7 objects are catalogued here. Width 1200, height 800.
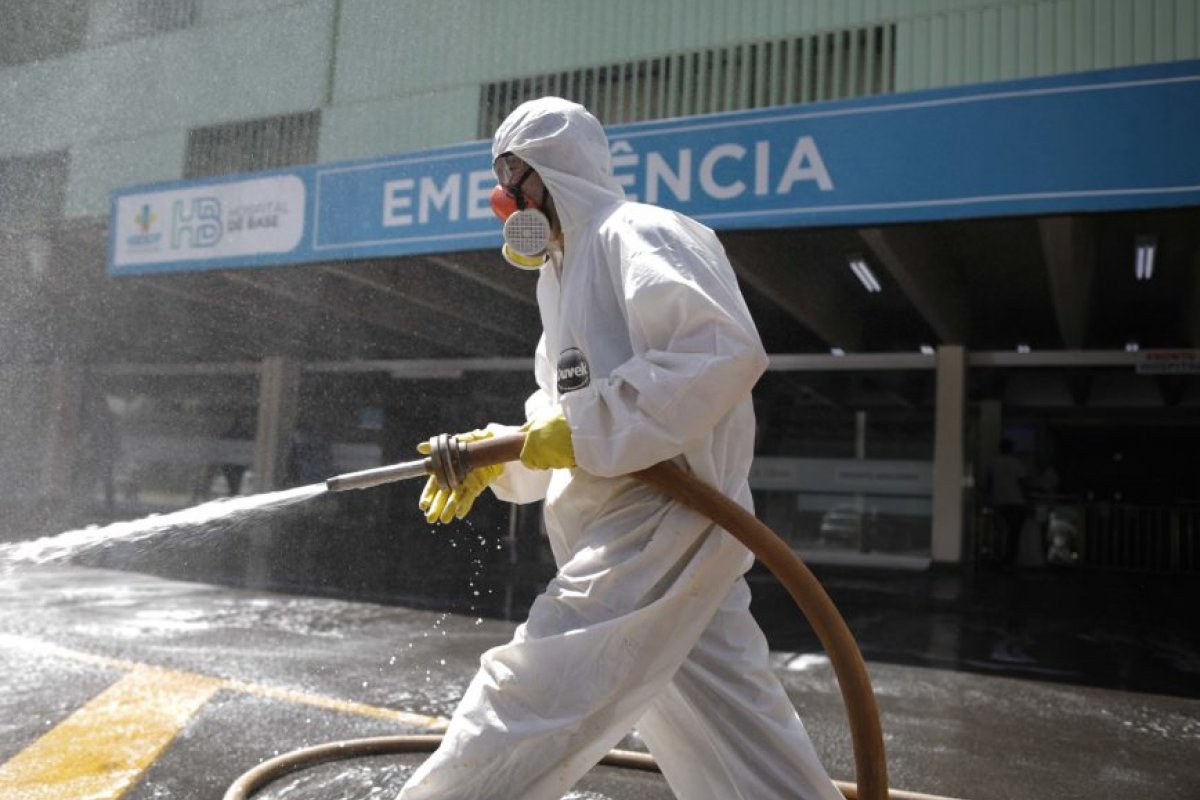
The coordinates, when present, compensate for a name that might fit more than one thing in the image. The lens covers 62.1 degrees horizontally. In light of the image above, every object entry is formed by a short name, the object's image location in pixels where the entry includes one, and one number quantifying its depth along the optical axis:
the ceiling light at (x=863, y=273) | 9.77
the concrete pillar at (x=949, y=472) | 11.62
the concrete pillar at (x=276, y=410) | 14.54
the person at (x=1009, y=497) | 13.03
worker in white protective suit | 1.80
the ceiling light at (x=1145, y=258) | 8.73
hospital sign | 6.25
